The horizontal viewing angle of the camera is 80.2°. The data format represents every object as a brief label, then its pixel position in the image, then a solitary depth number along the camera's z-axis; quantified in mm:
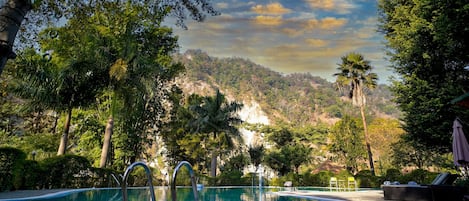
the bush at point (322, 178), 20609
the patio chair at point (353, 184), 17775
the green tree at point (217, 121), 26500
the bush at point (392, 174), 16391
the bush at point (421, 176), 14523
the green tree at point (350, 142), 30766
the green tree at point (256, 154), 32719
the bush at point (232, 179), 22500
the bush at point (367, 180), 17938
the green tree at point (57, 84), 16047
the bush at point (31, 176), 11844
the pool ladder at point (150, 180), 2225
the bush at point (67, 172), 13336
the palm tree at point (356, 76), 24391
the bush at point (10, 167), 10508
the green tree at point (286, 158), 31812
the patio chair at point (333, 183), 19562
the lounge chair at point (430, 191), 7129
